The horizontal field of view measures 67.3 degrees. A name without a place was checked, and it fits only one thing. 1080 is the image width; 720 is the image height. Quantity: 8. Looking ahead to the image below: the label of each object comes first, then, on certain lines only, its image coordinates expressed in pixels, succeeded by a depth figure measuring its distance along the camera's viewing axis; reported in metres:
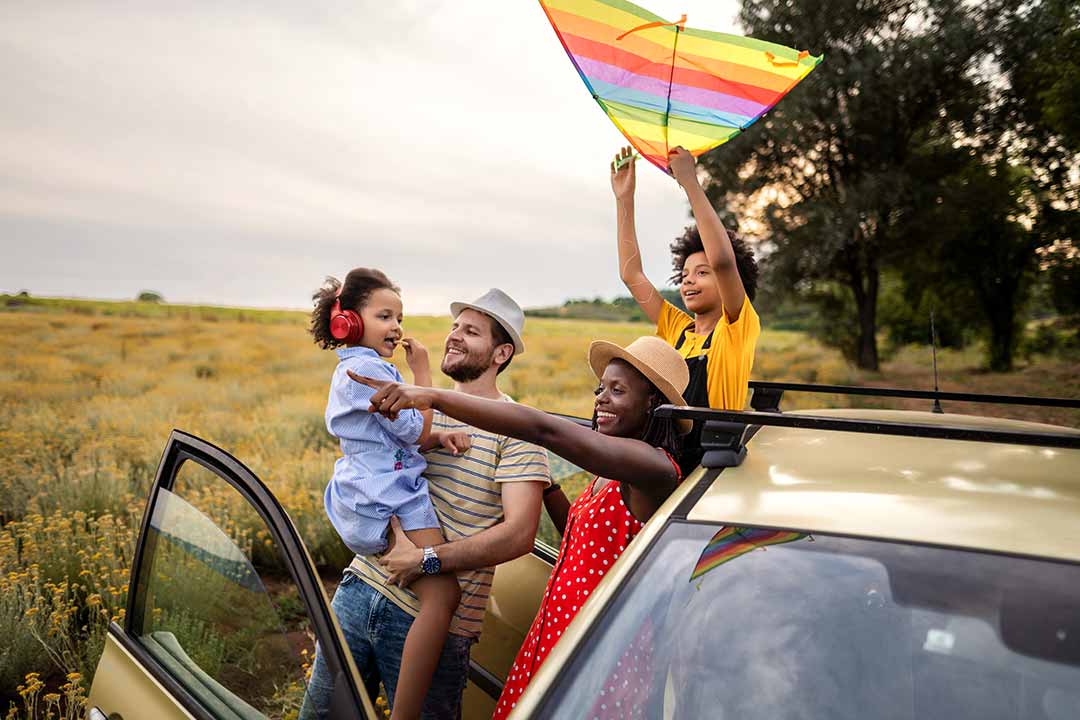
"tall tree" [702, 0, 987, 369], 21.30
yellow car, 1.41
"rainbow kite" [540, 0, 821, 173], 3.11
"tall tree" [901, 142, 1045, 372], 22.22
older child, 3.02
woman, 1.93
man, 2.46
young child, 2.40
